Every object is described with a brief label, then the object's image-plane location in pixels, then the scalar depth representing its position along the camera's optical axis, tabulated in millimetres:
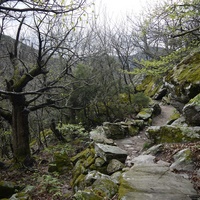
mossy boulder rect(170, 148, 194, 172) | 3812
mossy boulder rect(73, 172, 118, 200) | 3466
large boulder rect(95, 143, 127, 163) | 5695
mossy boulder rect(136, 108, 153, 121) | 10978
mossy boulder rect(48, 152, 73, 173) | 7269
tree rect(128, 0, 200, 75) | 6227
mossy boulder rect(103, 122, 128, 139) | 8758
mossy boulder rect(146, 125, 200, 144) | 5041
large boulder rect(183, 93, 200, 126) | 5504
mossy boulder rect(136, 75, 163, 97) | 17433
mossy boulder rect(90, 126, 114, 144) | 7234
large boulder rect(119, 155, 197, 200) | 2899
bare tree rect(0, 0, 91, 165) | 7688
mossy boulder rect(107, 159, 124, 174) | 5163
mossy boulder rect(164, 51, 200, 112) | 6470
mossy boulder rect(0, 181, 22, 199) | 5582
